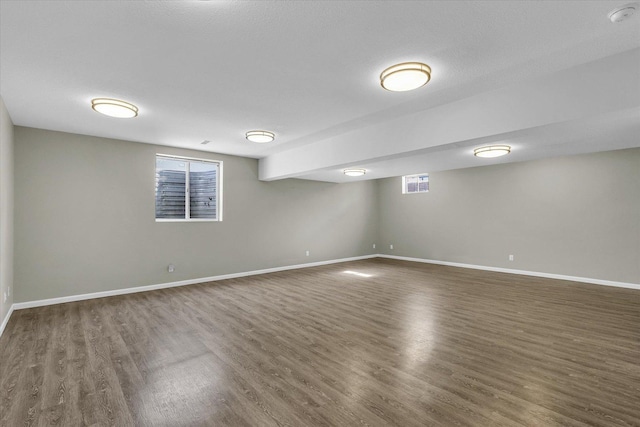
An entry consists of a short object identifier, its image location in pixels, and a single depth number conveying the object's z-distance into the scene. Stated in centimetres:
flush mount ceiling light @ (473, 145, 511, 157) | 476
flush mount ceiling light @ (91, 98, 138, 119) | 327
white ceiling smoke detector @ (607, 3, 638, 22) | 188
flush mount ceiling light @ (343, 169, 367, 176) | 673
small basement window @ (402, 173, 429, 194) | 861
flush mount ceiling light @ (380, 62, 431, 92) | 256
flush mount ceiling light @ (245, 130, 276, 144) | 451
